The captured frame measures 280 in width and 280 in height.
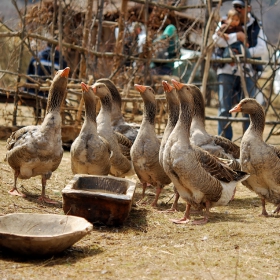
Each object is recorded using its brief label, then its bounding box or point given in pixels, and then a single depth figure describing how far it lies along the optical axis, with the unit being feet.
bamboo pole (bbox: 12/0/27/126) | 35.75
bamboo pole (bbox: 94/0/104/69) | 39.65
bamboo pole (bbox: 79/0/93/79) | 41.19
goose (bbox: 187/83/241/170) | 26.71
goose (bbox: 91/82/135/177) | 28.17
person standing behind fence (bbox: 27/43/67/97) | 51.62
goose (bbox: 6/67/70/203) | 23.67
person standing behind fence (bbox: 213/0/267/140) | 38.52
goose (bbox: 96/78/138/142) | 31.83
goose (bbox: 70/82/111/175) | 25.12
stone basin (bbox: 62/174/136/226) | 19.75
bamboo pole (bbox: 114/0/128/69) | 41.04
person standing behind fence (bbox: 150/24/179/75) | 42.09
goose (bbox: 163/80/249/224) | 21.52
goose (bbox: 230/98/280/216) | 23.53
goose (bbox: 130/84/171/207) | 25.09
